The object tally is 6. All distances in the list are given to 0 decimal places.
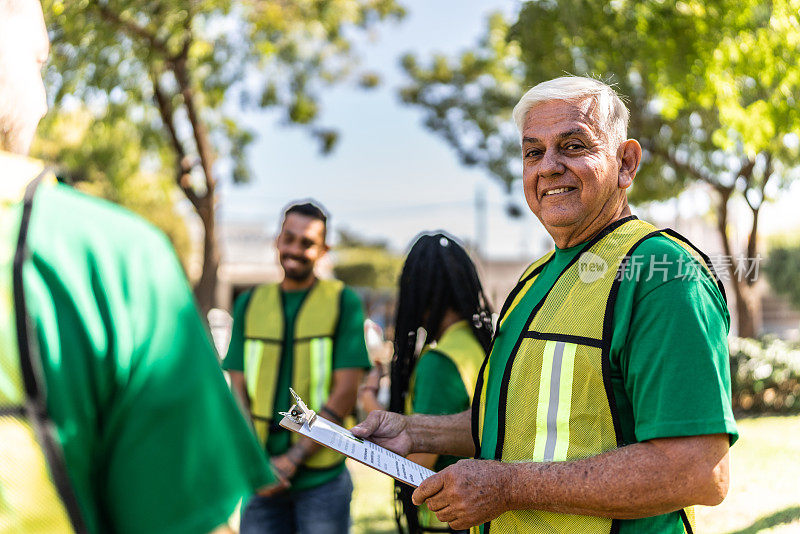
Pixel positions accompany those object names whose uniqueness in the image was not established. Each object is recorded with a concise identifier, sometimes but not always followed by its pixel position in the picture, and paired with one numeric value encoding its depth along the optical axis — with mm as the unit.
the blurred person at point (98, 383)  933
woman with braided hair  2633
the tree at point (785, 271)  24641
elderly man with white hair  1502
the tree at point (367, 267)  38625
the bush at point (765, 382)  8484
